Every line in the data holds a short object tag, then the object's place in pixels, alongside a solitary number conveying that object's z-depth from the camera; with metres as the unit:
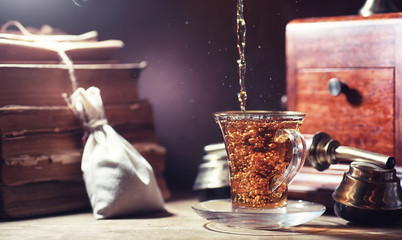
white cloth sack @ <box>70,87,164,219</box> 1.22
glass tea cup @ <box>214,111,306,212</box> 1.08
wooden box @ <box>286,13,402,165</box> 1.25
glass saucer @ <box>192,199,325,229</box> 1.03
